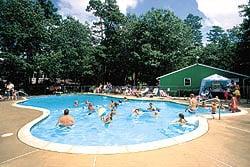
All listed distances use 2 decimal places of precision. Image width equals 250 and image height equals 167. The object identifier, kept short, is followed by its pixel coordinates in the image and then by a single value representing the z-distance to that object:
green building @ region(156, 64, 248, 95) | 25.72
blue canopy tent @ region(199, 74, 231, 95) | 22.81
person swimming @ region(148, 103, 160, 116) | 16.74
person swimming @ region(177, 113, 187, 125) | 11.64
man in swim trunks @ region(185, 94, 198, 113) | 16.20
